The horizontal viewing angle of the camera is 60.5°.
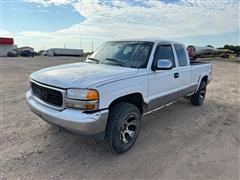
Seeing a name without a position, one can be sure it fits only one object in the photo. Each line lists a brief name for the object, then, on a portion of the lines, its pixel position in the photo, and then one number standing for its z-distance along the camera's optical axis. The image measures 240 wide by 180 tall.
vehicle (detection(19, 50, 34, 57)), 51.48
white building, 57.00
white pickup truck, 2.78
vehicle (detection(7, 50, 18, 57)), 49.76
